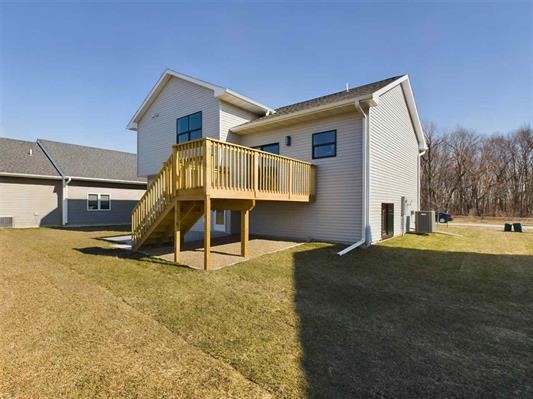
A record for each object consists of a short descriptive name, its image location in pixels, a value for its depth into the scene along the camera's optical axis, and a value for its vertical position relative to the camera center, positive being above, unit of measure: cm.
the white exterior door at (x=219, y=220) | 1254 -90
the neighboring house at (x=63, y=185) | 1584 +95
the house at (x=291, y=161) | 738 +127
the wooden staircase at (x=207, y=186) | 670 +41
